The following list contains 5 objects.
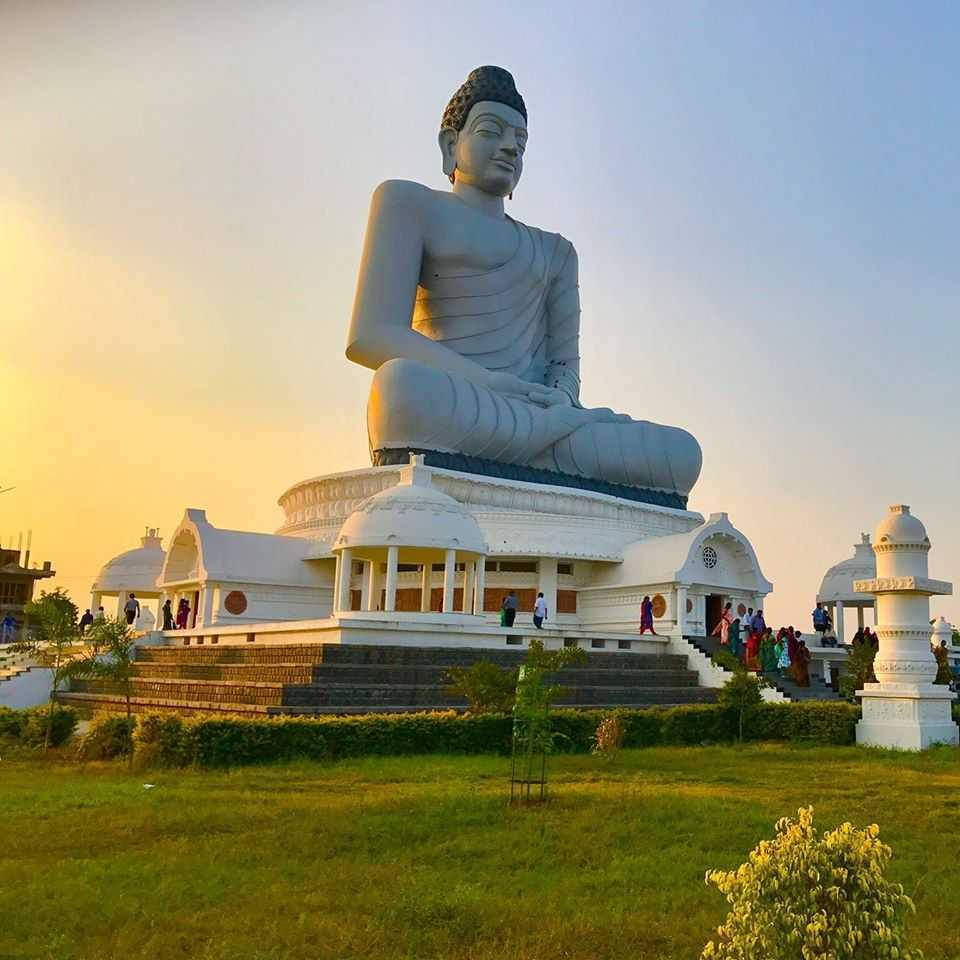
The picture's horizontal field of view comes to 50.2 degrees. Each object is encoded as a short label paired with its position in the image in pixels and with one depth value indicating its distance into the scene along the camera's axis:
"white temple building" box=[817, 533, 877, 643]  31.08
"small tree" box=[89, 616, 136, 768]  14.33
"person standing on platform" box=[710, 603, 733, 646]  21.41
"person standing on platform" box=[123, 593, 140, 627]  25.64
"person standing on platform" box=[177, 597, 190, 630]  25.33
